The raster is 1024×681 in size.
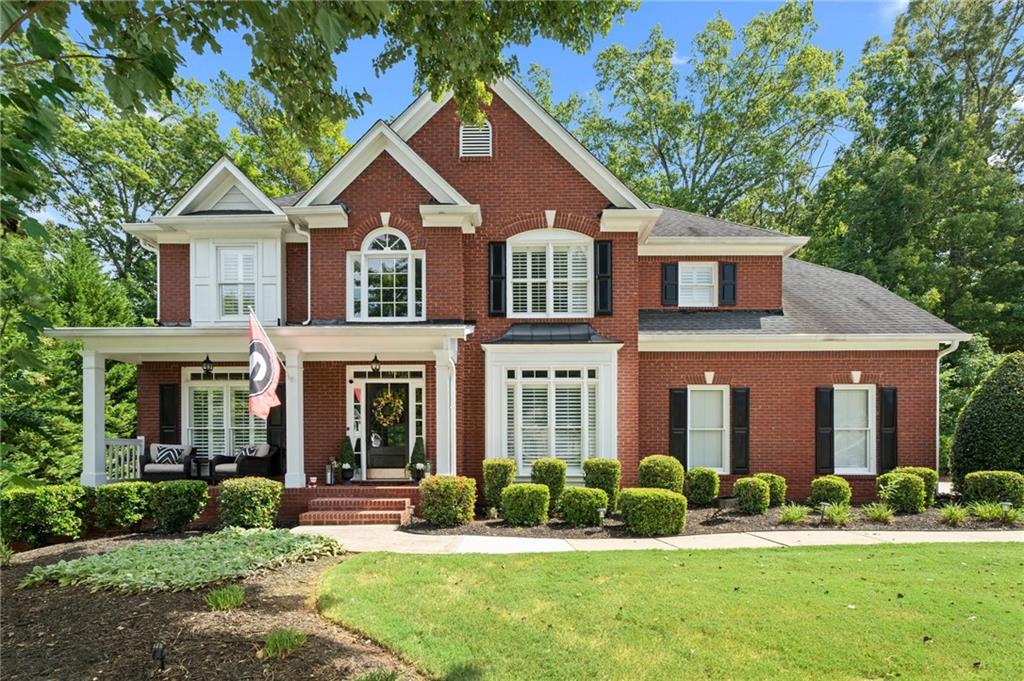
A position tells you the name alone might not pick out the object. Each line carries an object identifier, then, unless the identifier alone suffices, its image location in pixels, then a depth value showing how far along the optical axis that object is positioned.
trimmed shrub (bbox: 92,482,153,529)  10.38
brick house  12.78
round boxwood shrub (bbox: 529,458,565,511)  11.56
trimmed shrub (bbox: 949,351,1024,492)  12.45
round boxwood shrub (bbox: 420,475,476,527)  10.47
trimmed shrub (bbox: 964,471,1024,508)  11.38
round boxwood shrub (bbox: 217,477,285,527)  10.35
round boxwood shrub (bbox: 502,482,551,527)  10.52
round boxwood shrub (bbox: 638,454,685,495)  11.86
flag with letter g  10.12
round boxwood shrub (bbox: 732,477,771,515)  11.53
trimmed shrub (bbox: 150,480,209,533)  10.38
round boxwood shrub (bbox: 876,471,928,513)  11.43
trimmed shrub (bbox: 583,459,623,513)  11.63
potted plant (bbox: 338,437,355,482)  12.26
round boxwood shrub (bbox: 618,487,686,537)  9.89
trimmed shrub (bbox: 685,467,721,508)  12.37
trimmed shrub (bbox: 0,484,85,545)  9.85
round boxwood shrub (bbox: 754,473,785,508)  12.19
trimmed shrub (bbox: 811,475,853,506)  11.92
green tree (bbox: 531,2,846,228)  26.95
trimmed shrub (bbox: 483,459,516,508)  11.39
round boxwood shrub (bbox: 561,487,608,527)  10.41
